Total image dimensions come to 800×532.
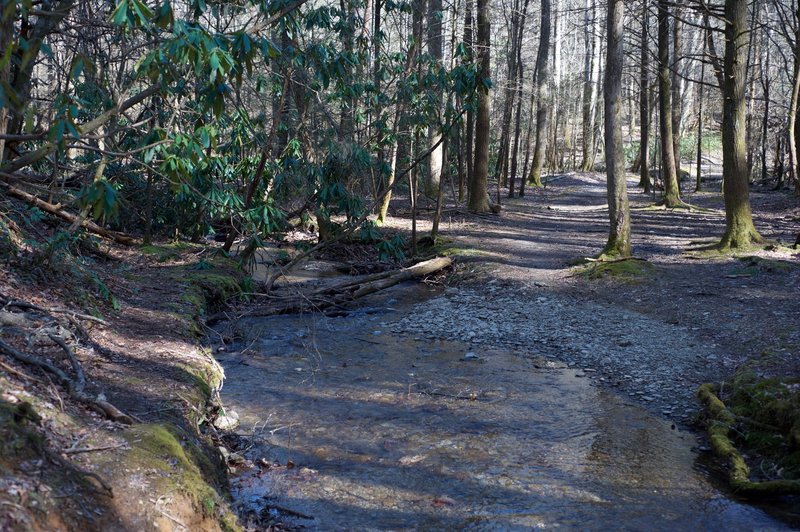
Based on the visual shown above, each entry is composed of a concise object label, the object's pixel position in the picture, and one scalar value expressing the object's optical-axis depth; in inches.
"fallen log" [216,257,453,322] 432.5
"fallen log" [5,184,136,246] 407.5
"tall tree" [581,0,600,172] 1871.3
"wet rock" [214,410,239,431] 249.3
